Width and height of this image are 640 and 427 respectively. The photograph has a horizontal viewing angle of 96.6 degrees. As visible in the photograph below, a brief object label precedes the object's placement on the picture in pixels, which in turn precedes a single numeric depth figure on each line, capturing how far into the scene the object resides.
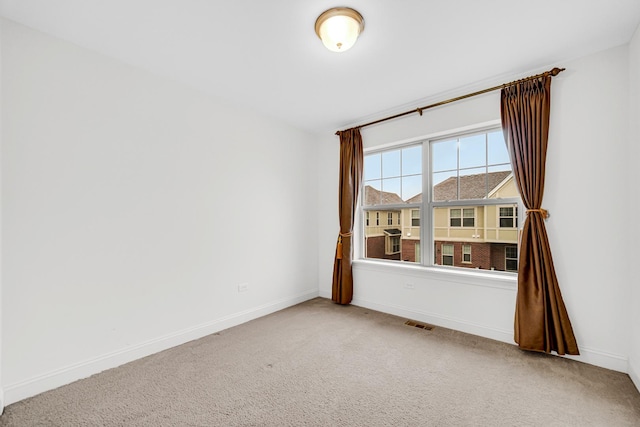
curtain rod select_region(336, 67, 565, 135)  2.44
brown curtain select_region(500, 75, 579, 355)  2.40
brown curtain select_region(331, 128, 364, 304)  3.86
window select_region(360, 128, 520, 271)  2.99
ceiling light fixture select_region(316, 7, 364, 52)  1.86
